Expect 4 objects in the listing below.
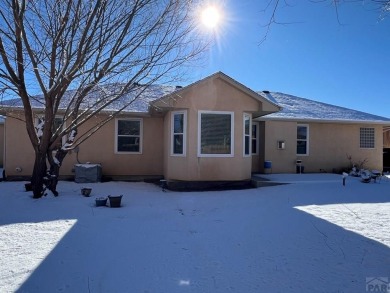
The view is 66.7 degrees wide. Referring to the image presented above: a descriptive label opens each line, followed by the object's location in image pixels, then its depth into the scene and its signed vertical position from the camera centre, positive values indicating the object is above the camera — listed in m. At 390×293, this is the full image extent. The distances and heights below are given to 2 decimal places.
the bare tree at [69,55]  6.86 +2.38
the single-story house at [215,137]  9.98 +0.63
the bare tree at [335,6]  3.80 +1.95
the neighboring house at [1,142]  16.75 +0.40
